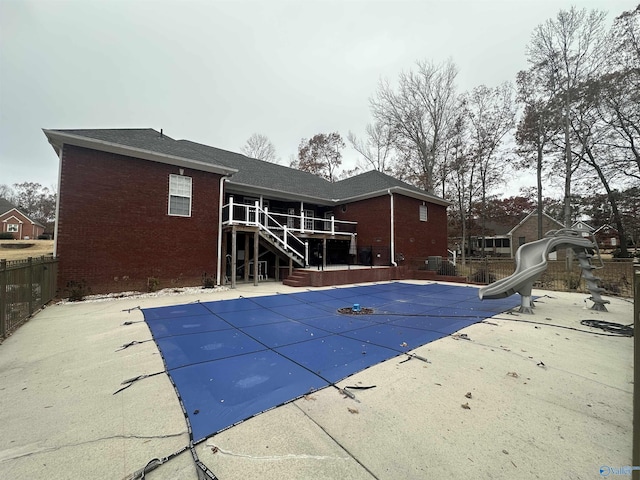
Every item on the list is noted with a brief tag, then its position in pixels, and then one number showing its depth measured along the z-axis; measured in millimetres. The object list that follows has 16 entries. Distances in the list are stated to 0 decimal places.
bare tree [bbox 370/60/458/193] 23297
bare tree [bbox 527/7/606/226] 17219
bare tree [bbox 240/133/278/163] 30312
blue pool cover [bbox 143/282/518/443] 2795
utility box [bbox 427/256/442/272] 15070
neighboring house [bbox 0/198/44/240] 35250
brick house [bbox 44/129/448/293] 8898
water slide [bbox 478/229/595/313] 6973
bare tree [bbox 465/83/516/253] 23875
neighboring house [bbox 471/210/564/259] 33844
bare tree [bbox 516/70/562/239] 20469
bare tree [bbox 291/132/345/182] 31281
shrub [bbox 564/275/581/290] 10961
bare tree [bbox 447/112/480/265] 25125
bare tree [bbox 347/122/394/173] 28641
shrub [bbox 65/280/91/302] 8516
